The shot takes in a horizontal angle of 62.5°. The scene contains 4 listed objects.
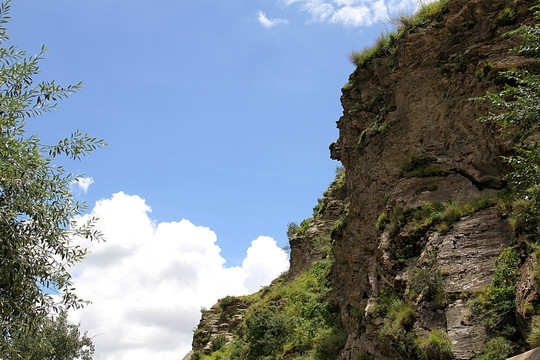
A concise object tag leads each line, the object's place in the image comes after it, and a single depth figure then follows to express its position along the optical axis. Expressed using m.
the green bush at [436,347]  10.51
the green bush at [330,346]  20.05
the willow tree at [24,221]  7.38
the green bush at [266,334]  26.27
